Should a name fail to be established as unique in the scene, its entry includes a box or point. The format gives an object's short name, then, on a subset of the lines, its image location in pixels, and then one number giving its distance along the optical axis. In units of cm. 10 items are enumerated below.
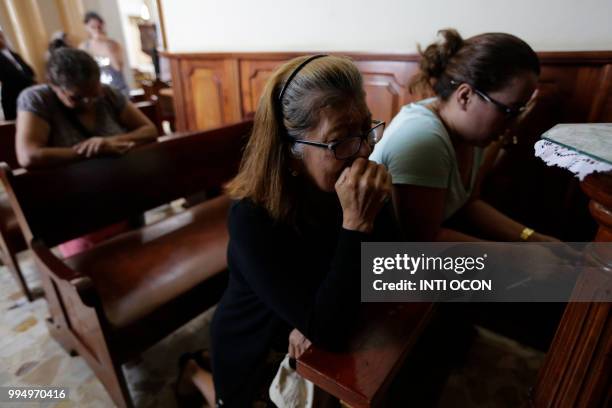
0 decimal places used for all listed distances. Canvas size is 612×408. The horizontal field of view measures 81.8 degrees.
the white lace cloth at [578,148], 47
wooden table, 52
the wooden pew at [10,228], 189
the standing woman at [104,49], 365
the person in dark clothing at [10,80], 263
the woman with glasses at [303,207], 76
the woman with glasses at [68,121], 156
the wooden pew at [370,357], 62
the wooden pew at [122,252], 126
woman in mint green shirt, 104
